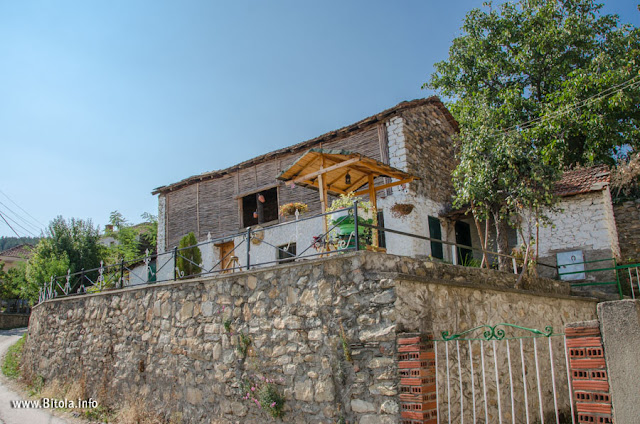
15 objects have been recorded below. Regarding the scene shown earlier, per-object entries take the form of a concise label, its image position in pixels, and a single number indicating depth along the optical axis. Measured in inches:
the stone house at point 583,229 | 484.7
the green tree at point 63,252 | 837.2
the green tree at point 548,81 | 576.4
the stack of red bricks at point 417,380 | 194.2
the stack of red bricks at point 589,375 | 129.2
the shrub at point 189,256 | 500.1
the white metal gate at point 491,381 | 211.8
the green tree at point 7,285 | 1202.0
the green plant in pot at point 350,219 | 274.5
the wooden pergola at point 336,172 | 311.7
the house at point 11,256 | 1530.5
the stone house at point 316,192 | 496.1
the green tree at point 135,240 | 1095.0
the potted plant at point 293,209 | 526.3
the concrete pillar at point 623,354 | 122.6
